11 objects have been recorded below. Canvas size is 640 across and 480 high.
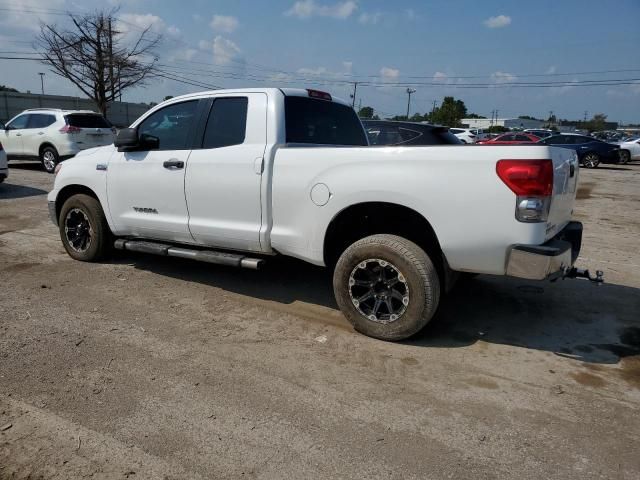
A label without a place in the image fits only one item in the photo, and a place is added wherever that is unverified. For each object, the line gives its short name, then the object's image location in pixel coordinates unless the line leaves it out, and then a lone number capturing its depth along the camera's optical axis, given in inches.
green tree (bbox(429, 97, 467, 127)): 2817.4
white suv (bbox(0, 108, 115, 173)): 553.3
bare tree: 1180.5
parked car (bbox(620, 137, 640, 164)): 1024.7
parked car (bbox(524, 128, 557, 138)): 1261.0
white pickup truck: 131.8
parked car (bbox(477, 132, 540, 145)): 949.8
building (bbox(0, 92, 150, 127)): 1483.8
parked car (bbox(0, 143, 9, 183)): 433.4
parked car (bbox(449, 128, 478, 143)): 1171.6
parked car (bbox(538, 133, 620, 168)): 908.0
